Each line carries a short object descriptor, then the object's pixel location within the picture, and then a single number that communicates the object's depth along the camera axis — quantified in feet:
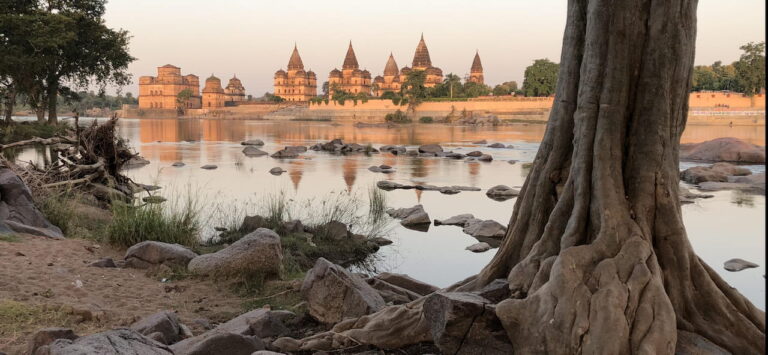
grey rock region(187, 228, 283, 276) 18.57
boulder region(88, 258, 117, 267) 18.72
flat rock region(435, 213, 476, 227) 31.68
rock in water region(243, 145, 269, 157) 72.64
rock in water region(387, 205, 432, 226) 31.76
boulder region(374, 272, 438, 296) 17.78
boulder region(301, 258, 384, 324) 14.33
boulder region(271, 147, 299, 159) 71.05
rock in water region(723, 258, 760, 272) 23.88
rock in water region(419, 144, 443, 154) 75.94
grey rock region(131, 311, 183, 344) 12.62
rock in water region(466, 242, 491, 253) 26.11
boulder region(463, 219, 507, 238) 28.68
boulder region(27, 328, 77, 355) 10.51
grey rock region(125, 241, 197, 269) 19.53
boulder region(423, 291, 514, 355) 9.88
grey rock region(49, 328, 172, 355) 9.14
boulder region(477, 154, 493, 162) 68.42
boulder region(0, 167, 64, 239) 21.93
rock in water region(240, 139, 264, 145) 89.56
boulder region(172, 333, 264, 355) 10.98
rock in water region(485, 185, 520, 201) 42.37
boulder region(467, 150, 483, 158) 72.63
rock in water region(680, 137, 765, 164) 63.93
